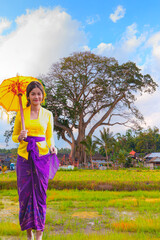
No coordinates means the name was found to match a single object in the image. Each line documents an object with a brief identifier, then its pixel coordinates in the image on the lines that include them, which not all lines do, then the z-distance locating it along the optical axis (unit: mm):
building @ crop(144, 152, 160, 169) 36912
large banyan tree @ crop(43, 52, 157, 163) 25859
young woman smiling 2676
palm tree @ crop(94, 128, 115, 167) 22484
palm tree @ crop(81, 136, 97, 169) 22570
